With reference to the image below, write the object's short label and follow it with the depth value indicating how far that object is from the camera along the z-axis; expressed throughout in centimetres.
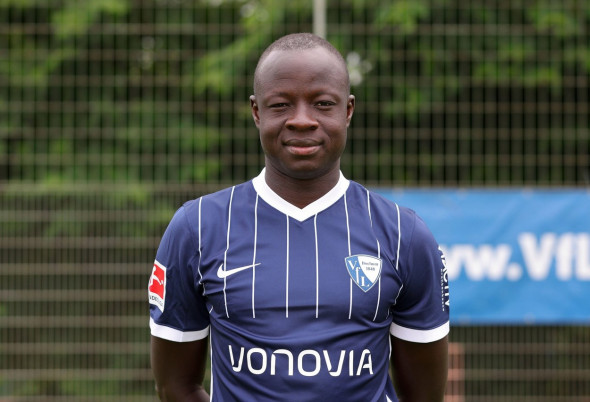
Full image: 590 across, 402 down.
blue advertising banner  756
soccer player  447
